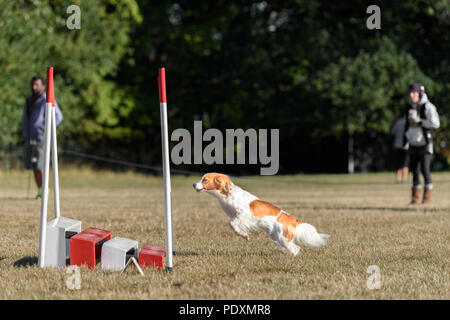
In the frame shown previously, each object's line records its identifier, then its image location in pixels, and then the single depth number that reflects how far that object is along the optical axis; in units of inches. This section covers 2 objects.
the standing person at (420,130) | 932.6
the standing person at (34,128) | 1000.5
